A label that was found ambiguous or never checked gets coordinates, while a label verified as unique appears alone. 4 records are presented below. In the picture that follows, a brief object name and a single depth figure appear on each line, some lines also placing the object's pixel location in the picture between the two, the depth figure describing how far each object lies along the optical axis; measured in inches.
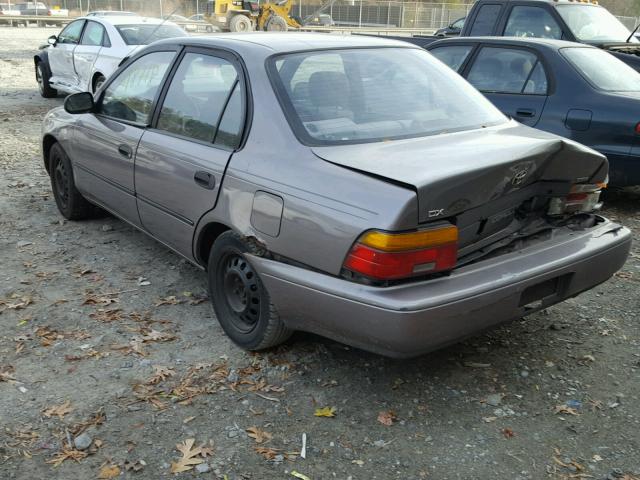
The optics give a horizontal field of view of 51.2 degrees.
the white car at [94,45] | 433.9
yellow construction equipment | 1106.6
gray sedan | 114.5
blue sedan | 239.9
